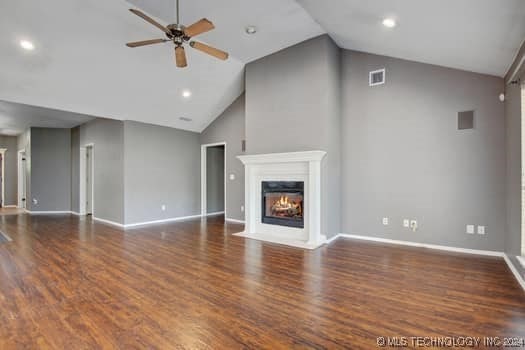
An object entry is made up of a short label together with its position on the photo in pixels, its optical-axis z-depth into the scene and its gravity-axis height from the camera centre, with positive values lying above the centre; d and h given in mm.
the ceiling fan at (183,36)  2738 +1494
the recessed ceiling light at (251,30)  4192 +2256
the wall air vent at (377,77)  4594 +1636
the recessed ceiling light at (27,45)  3854 +1869
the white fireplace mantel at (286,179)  4512 -288
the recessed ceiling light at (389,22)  3224 +1825
